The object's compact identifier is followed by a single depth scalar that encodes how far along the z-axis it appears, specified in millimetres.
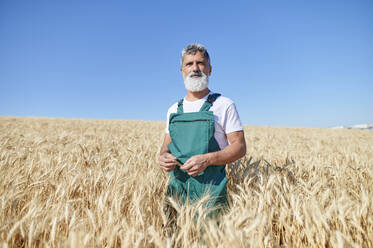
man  1901
